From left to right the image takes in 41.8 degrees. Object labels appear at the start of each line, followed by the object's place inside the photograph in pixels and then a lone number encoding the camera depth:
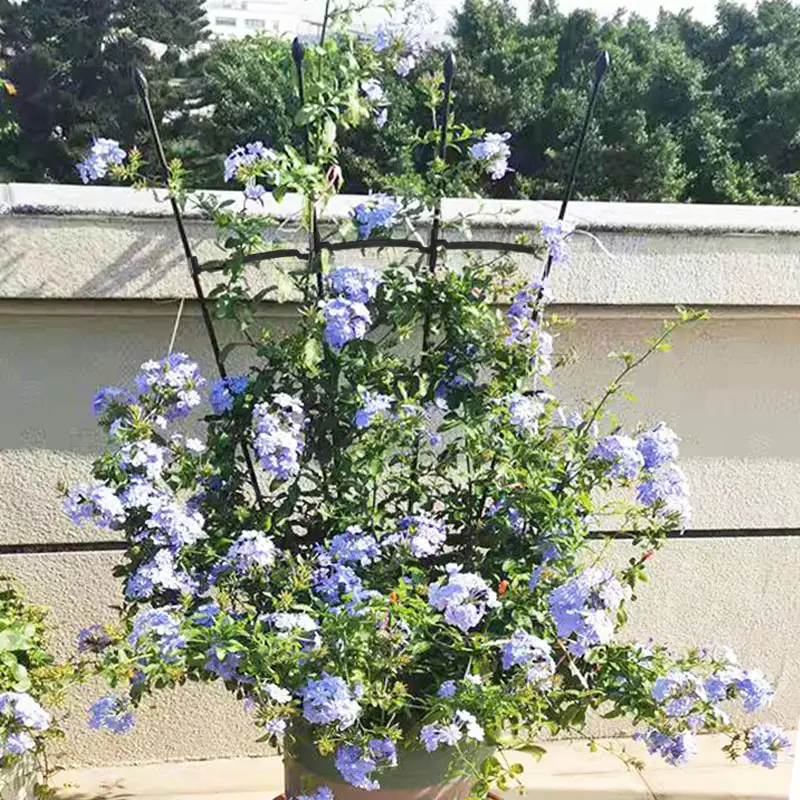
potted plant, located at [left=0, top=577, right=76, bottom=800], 1.62
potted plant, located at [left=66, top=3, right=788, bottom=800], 1.63
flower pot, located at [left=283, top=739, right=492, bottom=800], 1.79
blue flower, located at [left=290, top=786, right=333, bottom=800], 1.70
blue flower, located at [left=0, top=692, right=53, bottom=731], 1.60
